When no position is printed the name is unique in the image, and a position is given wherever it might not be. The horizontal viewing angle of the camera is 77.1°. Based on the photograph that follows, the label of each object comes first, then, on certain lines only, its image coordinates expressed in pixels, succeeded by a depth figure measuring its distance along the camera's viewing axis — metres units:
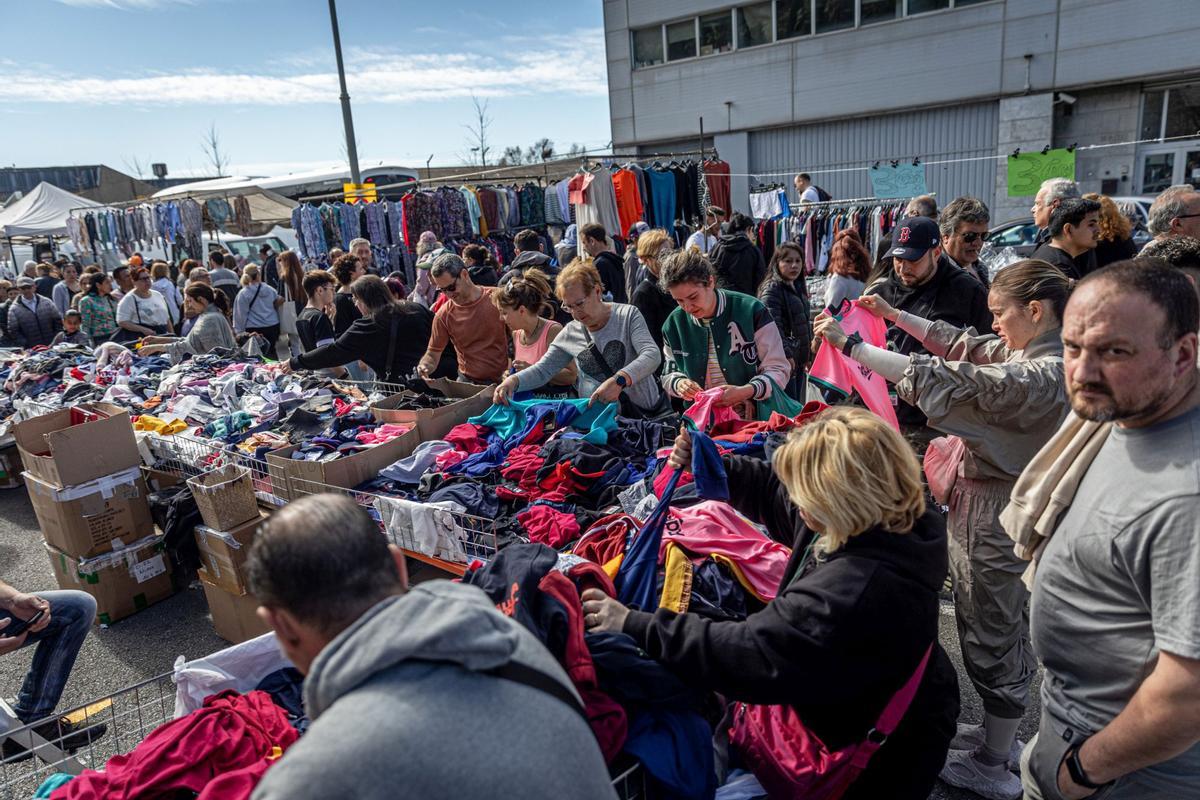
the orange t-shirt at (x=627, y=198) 11.89
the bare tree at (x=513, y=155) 41.56
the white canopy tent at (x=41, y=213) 19.92
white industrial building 15.41
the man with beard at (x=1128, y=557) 1.42
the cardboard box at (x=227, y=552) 4.07
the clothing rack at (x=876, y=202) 10.85
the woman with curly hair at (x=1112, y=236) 4.69
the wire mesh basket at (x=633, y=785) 1.87
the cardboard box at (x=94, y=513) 4.45
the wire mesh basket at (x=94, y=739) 2.27
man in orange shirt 5.32
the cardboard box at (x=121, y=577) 4.59
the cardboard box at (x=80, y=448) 4.37
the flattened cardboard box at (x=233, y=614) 4.14
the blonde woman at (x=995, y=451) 2.48
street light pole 11.65
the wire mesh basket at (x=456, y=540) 3.32
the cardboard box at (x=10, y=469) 7.06
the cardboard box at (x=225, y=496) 4.06
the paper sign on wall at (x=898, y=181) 11.23
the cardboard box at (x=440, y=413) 4.36
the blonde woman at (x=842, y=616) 1.75
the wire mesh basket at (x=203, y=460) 4.27
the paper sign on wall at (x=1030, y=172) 10.66
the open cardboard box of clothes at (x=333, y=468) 3.82
